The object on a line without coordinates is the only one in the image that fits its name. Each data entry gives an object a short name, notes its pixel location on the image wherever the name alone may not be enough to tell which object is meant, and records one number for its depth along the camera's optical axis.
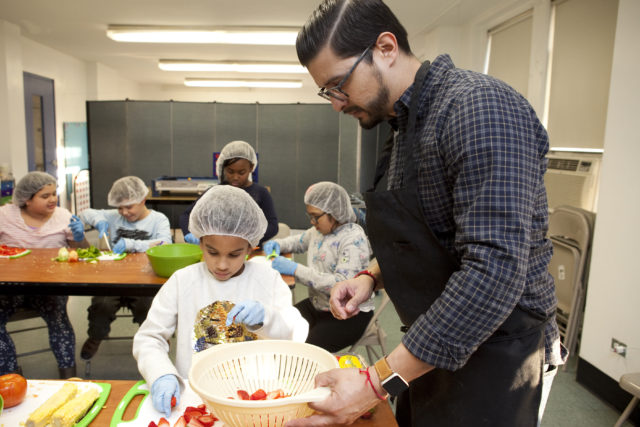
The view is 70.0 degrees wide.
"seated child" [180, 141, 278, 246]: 3.50
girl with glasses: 2.60
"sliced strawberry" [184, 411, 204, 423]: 1.16
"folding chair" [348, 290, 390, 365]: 2.62
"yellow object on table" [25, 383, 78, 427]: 1.14
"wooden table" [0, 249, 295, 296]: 2.50
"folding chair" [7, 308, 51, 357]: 2.88
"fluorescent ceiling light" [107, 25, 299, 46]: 6.09
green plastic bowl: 2.50
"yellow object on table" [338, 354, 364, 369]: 1.36
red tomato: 1.21
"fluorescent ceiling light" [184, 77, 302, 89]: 10.65
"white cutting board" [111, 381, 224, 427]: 1.16
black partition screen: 7.45
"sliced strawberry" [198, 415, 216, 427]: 1.14
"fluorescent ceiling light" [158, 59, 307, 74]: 8.36
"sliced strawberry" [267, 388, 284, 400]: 1.14
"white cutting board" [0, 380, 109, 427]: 1.18
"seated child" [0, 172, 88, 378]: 2.93
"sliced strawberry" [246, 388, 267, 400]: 1.09
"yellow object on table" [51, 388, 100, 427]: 1.14
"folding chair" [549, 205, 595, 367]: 3.32
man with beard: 0.86
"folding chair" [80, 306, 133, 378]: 3.11
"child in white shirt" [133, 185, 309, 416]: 1.58
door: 7.03
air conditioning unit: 3.46
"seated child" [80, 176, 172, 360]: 3.23
